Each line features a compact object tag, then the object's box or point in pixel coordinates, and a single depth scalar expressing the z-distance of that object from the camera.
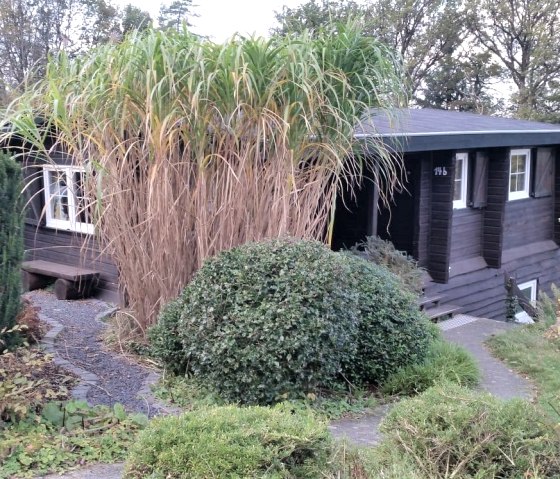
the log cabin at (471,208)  10.45
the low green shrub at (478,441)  3.57
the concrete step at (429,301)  9.43
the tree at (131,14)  29.34
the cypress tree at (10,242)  5.19
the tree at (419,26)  33.78
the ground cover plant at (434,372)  5.80
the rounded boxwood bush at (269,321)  4.95
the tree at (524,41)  31.12
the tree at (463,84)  35.06
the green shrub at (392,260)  8.79
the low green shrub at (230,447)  3.21
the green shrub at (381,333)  5.85
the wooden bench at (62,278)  9.77
